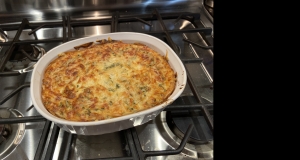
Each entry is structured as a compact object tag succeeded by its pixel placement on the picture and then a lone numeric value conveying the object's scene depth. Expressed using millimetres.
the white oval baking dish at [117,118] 616
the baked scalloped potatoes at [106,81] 713
